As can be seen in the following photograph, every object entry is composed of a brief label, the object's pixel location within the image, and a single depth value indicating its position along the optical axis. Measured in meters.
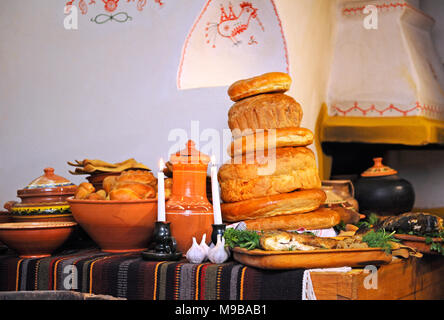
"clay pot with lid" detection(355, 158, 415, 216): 3.27
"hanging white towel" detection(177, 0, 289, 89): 2.86
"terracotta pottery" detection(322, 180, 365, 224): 2.51
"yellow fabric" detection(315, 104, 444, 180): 3.46
